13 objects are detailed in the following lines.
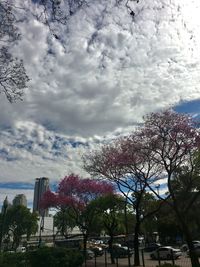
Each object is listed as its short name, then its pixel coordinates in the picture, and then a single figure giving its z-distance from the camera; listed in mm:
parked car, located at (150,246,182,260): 20846
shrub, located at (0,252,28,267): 11456
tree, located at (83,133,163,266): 15538
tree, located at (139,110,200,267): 13923
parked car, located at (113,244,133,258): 23829
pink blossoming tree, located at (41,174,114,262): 25487
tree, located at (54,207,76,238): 27012
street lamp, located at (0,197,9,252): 19178
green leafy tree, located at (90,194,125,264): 24843
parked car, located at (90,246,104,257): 27320
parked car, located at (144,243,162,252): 28470
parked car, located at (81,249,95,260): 23585
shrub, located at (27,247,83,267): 12256
